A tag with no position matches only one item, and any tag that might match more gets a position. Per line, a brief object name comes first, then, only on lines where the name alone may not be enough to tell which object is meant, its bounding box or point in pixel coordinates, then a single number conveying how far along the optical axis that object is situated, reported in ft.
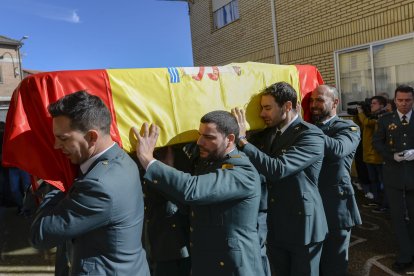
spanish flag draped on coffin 6.35
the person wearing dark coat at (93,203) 4.93
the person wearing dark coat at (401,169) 12.08
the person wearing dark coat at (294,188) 8.23
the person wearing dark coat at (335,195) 9.82
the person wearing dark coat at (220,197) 6.03
